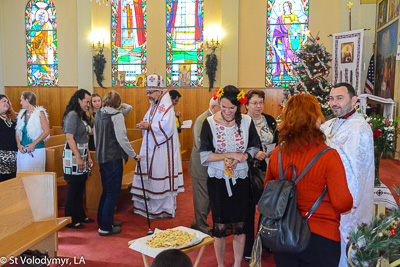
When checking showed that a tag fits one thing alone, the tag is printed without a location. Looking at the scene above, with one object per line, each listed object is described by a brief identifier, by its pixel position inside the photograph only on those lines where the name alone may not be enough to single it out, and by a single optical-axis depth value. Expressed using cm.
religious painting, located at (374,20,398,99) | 898
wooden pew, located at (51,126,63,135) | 945
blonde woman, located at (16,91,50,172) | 478
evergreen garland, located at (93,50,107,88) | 1074
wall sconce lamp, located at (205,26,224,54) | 1026
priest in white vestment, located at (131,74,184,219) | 497
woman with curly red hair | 195
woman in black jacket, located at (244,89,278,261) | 360
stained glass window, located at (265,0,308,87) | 1033
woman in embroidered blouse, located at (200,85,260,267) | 304
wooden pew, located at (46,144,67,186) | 525
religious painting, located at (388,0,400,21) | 876
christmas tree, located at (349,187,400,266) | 148
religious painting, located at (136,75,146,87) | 1096
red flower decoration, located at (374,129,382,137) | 383
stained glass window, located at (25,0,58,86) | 1131
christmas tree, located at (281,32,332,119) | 833
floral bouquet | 391
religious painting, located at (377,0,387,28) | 951
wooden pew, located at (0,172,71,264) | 314
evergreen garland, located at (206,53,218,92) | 1020
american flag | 1011
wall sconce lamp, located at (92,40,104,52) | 1081
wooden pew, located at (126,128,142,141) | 862
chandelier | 1073
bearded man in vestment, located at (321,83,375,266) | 302
